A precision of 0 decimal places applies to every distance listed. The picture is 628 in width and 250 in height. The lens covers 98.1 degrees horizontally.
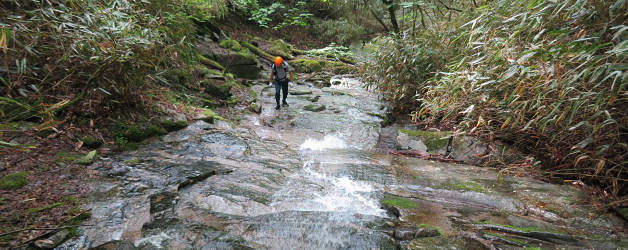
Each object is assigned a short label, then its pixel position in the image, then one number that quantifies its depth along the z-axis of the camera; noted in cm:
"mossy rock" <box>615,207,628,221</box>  259
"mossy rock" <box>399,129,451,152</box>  475
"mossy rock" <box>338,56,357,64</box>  1543
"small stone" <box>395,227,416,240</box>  239
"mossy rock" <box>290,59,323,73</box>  1388
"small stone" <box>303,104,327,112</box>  793
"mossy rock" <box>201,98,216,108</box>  688
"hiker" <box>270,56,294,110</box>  754
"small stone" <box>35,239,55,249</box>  191
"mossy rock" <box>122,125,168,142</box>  390
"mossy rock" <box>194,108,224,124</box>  547
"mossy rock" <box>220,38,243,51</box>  1064
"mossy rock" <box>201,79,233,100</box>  749
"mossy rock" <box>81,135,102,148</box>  343
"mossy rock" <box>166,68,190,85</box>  647
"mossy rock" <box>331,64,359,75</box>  1433
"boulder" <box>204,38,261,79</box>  987
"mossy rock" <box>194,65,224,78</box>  790
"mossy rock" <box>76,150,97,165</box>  307
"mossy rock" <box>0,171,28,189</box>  234
